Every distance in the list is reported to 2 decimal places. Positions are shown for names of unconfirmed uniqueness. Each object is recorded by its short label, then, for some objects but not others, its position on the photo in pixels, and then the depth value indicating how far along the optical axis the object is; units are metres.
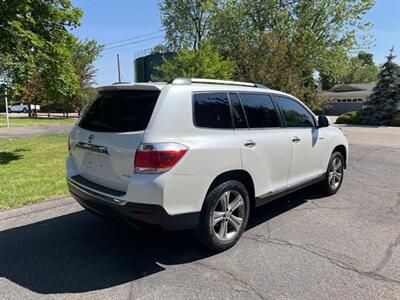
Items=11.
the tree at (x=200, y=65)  14.74
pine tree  26.34
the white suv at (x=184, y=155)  3.24
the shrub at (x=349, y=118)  28.03
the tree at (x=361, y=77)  62.62
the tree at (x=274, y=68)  14.89
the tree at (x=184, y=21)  36.03
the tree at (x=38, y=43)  8.78
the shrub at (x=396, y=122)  25.38
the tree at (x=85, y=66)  34.09
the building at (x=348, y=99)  42.94
